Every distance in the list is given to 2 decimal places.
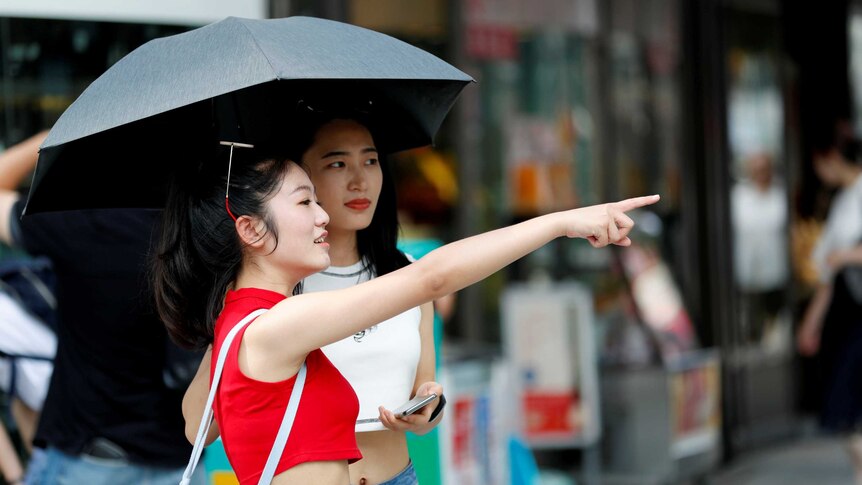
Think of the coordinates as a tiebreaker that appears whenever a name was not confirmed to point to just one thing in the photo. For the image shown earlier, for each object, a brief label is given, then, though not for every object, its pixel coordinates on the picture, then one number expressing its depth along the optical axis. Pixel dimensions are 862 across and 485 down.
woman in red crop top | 4.55
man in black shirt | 6.35
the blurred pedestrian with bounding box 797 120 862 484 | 12.93
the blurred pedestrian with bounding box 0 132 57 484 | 7.37
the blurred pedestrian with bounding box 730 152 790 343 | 18.23
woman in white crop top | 5.50
